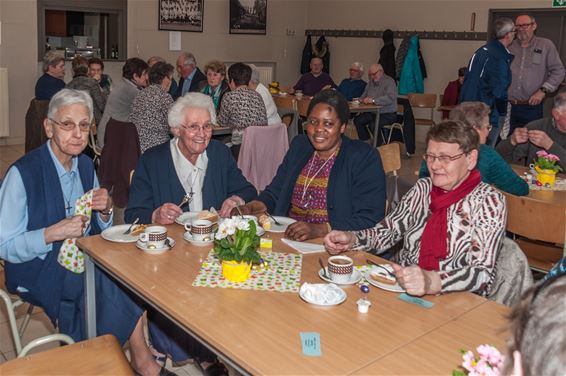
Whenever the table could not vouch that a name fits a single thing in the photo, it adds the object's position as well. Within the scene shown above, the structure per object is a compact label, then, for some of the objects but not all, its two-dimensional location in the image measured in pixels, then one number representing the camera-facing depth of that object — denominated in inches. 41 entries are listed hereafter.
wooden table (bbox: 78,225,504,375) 62.4
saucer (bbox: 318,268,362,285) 81.8
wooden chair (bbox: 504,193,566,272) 120.1
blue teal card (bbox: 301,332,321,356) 63.2
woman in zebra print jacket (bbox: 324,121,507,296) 86.0
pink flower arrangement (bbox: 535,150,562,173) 153.3
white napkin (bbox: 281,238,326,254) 96.3
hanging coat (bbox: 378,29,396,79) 420.5
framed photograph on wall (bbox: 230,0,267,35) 450.0
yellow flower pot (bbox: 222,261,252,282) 82.0
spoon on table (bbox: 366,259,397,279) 84.4
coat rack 384.8
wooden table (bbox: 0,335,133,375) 76.1
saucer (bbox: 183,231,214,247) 97.5
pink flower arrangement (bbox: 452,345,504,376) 53.4
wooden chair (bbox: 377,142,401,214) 158.4
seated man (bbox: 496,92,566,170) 167.9
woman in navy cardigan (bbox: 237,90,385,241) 117.5
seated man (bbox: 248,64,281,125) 252.5
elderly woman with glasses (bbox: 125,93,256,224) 116.9
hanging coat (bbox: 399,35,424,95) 407.8
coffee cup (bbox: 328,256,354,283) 82.5
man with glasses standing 254.7
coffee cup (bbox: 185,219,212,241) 98.0
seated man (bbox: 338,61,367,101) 382.9
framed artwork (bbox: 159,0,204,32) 414.9
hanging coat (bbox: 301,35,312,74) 484.7
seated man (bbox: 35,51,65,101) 286.5
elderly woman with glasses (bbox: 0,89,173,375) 96.4
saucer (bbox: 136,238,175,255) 93.0
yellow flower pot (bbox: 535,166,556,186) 152.2
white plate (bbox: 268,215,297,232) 106.2
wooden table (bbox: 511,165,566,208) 138.8
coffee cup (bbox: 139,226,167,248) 93.9
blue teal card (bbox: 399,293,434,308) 75.9
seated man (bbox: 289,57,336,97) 398.6
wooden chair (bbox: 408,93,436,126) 376.2
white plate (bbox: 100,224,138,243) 97.0
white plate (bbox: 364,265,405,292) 80.2
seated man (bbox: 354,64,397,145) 352.2
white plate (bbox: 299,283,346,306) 75.0
